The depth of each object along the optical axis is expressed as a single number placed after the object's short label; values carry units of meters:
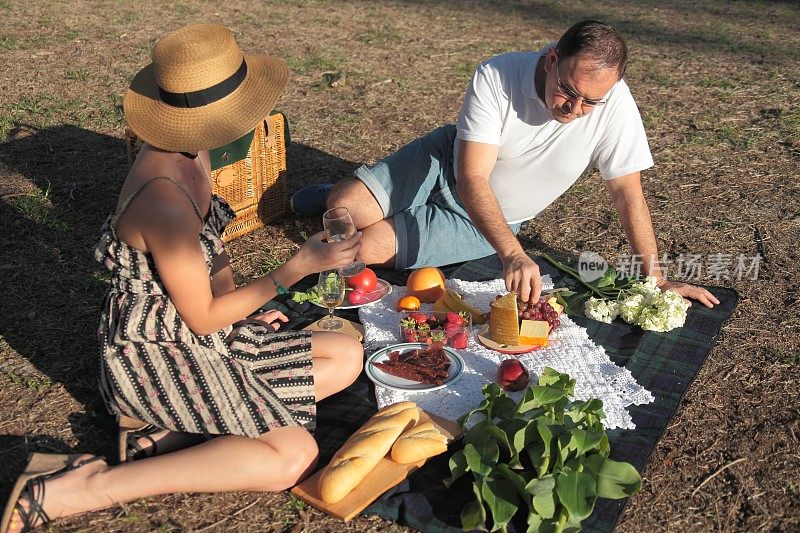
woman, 3.63
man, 4.75
